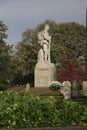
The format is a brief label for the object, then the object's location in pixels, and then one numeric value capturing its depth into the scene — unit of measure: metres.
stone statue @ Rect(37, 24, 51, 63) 28.93
